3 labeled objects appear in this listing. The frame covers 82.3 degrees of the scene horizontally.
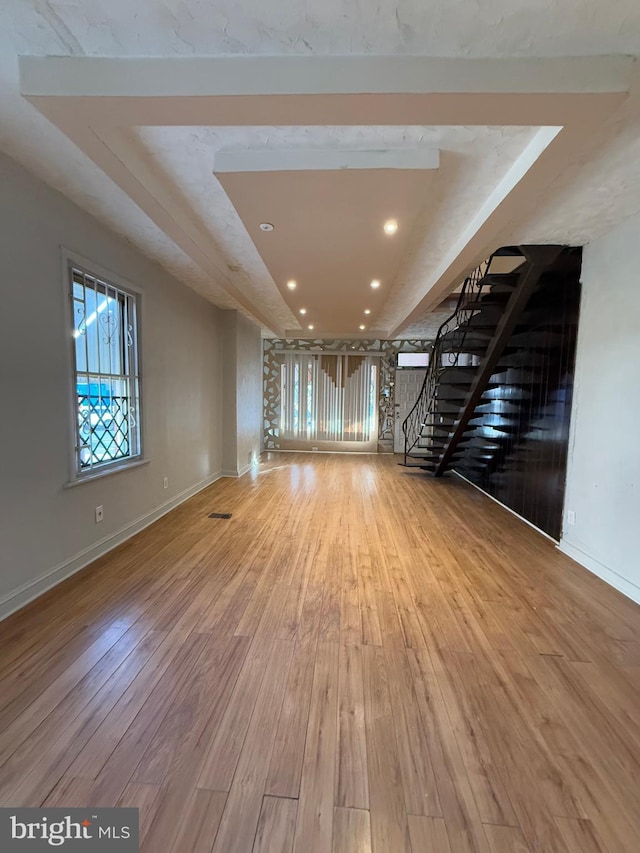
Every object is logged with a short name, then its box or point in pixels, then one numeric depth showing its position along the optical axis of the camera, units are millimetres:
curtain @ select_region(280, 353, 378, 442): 8742
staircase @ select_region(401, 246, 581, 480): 3643
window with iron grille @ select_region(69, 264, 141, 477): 2943
